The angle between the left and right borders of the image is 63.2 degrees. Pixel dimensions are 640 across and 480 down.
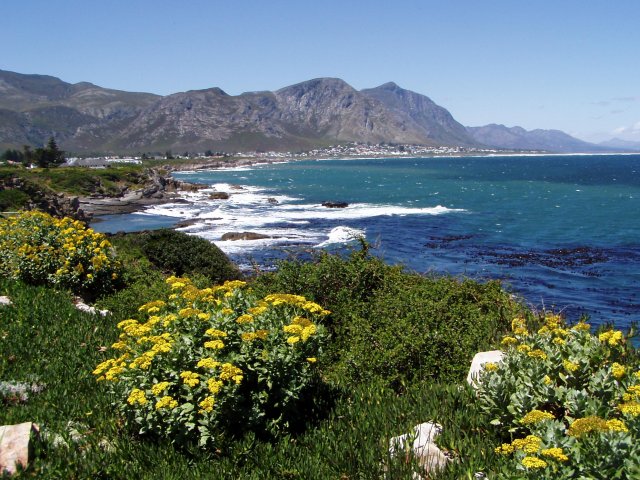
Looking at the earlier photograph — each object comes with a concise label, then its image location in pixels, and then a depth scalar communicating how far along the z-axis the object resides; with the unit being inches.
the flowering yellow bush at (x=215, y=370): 211.8
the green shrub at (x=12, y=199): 1515.7
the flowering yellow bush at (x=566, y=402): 154.8
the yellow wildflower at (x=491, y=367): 226.1
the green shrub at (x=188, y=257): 817.5
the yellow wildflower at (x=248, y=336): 224.3
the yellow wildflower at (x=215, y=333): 227.2
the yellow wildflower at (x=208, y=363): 210.2
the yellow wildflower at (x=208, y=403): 199.1
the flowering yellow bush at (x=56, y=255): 488.1
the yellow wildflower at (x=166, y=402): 205.0
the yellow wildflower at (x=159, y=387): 209.0
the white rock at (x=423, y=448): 203.0
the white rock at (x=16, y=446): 209.2
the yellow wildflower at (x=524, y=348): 230.1
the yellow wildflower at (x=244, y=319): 235.8
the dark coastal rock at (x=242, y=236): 1800.0
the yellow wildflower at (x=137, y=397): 208.5
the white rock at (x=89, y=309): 430.0
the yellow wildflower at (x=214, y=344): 218.5
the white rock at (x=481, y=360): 271.7
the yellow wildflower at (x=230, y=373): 205.5
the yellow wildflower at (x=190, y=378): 205.0
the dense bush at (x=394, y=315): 327.0
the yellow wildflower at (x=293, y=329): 228.5
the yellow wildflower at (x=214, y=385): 198.0
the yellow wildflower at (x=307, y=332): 228.5
